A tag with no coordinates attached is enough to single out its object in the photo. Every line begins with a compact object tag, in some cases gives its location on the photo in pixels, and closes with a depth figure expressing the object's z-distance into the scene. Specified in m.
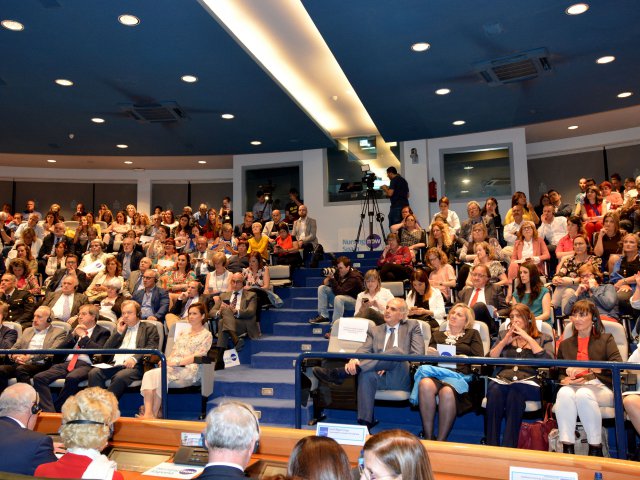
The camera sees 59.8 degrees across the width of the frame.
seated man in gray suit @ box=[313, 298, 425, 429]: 4.11
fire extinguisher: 10.41
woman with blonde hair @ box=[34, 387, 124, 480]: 2.20
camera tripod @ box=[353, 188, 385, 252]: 10.52
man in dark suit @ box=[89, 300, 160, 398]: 5.04
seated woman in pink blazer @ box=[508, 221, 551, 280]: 6.74
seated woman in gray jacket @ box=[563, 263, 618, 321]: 5.15
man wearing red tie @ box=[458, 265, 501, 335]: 5.67
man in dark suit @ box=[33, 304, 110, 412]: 5.06
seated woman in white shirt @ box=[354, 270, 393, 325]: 5.86
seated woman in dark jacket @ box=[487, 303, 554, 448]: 3.72
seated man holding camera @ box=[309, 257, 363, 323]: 6.43
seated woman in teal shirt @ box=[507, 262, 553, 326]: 5.39
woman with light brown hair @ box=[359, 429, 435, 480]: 1.73
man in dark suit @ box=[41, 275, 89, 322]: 6.79
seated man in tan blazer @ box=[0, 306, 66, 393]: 5.19
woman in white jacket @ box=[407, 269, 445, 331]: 5.73
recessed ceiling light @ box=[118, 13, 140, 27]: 5.46
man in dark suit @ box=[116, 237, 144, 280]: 8.55
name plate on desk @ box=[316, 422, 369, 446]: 2.69
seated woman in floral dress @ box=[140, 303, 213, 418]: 4.50
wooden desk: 2.35
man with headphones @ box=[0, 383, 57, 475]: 2.27
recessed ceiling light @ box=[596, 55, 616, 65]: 6.62
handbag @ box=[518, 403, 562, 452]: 3.57
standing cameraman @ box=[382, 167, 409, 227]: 9.83
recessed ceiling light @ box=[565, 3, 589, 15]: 5.32
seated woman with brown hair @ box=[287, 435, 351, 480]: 1.77
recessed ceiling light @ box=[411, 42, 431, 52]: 6.20
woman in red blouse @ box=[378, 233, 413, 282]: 7.18
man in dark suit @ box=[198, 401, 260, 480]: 1.94
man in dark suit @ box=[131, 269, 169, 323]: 6.75
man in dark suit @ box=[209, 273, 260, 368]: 5.91
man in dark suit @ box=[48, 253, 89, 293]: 7.80
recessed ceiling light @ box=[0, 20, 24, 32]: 5.55
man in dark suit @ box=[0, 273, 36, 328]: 6.84
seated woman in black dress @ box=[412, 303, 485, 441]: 3.84
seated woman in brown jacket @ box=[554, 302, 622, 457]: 3.43
